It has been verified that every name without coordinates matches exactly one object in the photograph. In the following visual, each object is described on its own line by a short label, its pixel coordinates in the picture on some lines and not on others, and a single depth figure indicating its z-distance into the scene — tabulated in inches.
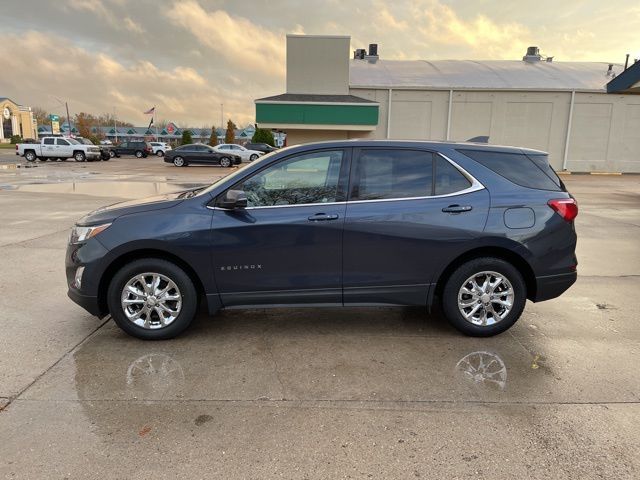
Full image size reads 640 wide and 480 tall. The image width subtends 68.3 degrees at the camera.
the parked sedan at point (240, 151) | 1441.9
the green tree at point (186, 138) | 2365.9
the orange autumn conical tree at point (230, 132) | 2663.4
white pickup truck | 1419.8
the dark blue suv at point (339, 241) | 161.5
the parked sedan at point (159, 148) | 2098.9
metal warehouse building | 1184.2
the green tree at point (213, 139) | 2608.8
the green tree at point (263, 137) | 1950.1
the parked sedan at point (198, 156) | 1306.6
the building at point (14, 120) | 3629.4
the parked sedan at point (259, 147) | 1540.4
